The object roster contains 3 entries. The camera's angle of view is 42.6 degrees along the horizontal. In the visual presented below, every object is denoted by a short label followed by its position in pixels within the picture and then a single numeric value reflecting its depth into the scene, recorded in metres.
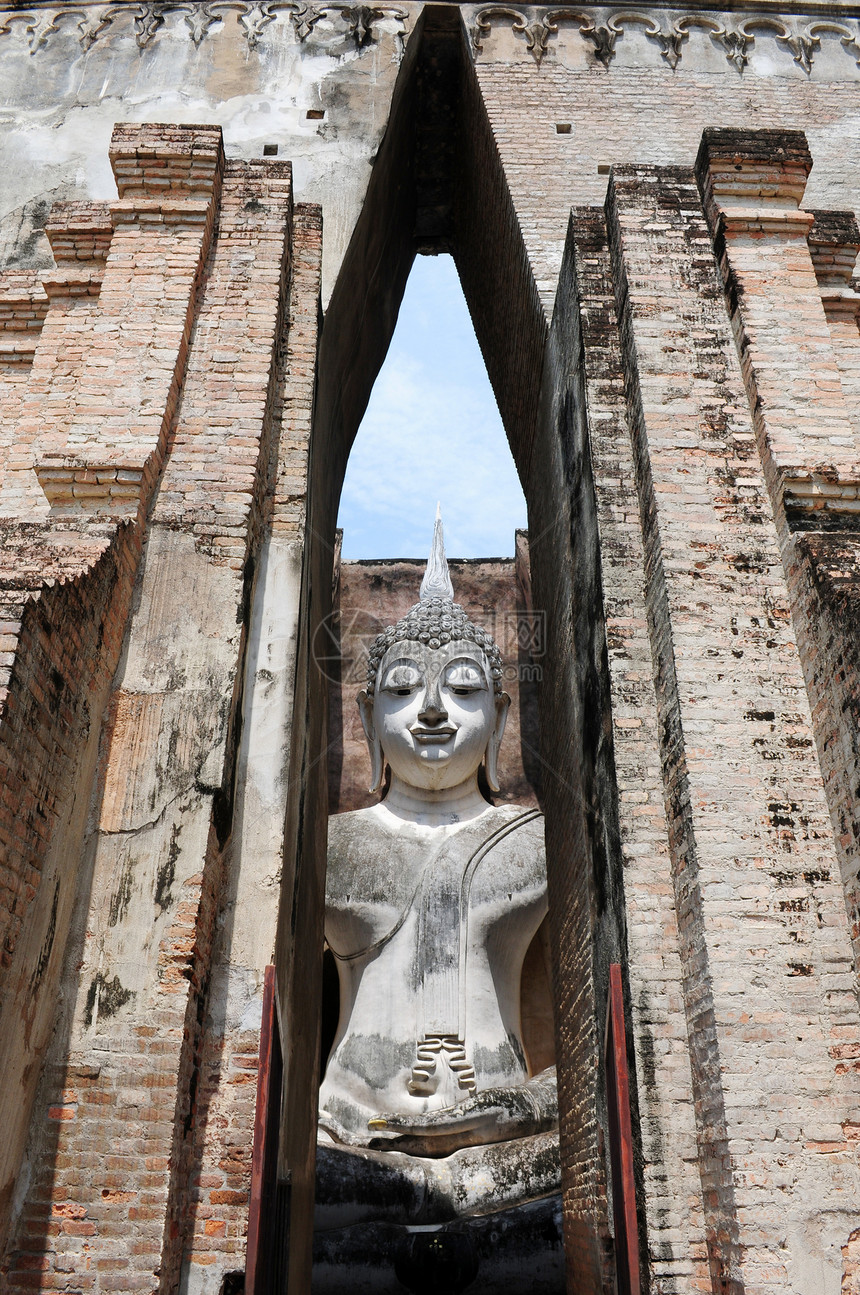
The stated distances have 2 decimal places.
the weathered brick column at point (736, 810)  3.55
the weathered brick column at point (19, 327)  6.27
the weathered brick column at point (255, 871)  3.87
